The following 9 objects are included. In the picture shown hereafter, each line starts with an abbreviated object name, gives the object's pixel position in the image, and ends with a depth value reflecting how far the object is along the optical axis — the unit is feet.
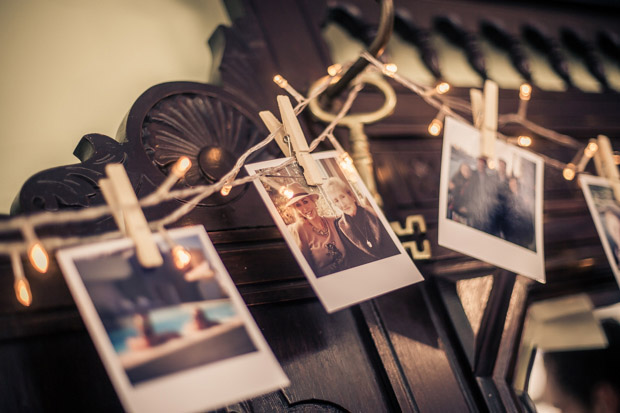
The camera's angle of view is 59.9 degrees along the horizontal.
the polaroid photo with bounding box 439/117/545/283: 2.27
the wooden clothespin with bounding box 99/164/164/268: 1.45
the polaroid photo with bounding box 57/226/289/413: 1.29
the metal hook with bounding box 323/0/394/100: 2.27
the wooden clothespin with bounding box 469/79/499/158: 2.54
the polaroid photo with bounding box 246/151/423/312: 1.77
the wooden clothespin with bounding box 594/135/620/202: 2.97
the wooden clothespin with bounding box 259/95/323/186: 1.93
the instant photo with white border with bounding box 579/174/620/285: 2.72
